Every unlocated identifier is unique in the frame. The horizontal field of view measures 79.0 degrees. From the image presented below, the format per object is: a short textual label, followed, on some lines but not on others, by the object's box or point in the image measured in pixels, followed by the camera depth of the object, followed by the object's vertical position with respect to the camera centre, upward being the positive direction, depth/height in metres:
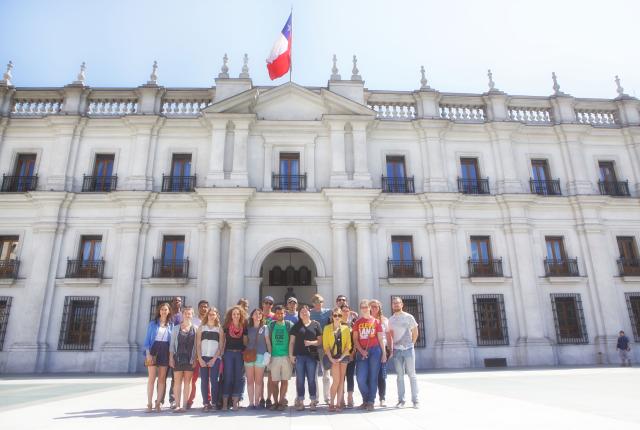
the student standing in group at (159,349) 6.84 -0.40
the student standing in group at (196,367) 6.96 -0.76
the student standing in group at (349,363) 6.78 -0.70
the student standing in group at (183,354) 6.76 -0.48
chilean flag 16.94 +11.19
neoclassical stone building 15.16 +4.55
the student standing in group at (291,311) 7.32 +0.24
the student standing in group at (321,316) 7.30 +0.14
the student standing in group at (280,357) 6.68 -0.55
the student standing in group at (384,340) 7.02 -0.33
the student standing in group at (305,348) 6.74 -0.41
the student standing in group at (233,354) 6.63 -0.50
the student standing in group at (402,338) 7.14 -0.28
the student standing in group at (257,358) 6.84 -0.57
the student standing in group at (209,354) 6.71 -0.48
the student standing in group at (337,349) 6.57 -0.42
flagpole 17.36 +11.47
